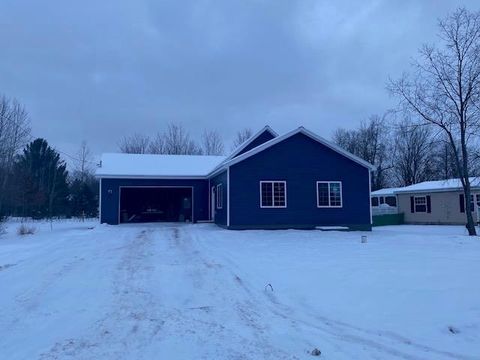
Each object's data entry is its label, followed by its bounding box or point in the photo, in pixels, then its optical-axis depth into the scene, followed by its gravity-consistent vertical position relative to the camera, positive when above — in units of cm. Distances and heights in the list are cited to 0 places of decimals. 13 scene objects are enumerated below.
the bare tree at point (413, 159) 4859 +633
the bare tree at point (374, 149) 5212 +799
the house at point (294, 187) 2136 +152
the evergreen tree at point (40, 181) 2955 +311
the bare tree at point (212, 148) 5516 +879
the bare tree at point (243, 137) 5531 +1004
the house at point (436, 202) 3020 +96
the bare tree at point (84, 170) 5631 +636
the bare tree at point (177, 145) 5334 +890
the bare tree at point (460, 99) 2120 +570
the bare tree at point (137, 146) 5375 +892
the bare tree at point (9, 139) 3132 +636
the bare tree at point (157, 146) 5356 +888
